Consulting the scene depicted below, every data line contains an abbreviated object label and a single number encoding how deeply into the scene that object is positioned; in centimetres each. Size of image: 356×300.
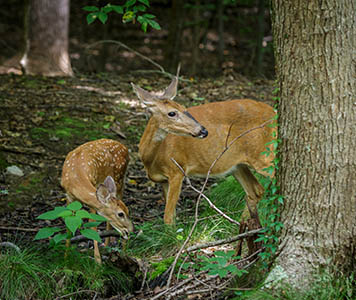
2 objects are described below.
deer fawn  1006
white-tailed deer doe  1136
